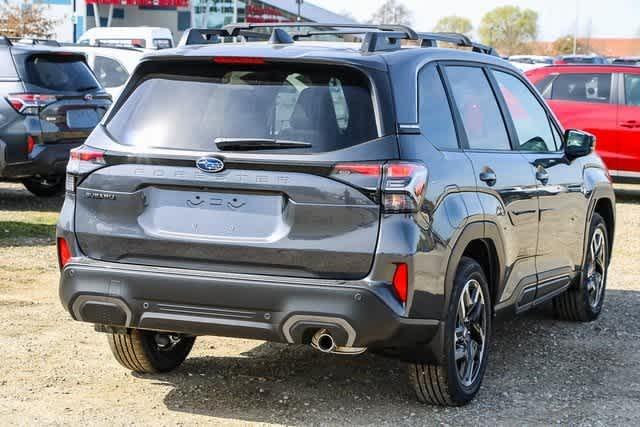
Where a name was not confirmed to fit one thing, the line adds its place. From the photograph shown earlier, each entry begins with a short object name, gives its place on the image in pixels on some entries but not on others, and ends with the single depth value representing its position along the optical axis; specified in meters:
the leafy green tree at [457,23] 172.00
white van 31.59
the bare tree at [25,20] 45.91
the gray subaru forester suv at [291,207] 4.97
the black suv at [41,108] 12.58
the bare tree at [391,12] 127.81
